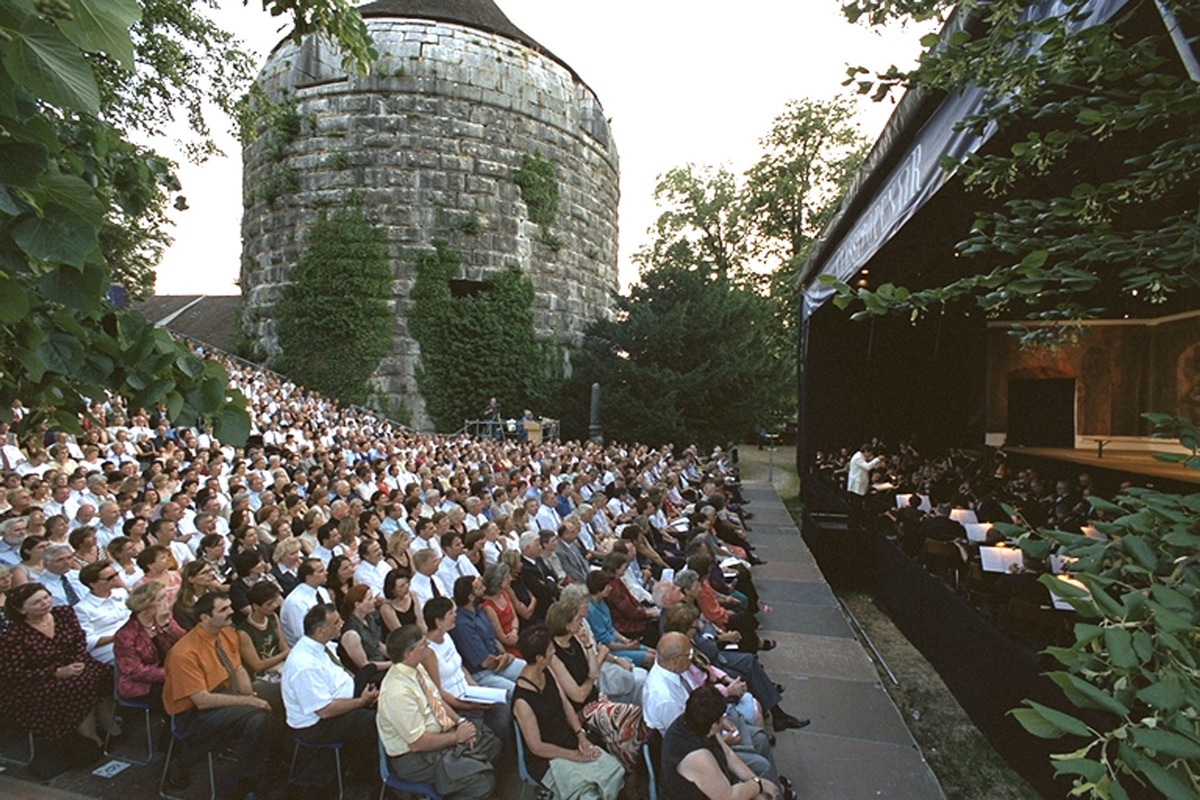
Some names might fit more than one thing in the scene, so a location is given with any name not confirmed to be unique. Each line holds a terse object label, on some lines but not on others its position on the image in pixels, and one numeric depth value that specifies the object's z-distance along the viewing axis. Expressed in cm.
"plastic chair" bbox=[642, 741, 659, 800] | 391
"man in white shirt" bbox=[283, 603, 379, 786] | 406
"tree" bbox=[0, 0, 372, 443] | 138
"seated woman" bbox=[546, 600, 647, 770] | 421
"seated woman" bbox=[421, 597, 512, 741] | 452
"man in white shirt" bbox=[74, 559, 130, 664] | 492
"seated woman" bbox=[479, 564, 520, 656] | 564
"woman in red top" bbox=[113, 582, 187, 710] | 443
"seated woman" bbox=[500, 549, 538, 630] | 627
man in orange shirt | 402
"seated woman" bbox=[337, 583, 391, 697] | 452
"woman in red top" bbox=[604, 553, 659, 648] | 660
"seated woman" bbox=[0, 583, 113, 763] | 418
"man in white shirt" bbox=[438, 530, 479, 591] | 659
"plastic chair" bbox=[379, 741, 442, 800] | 387
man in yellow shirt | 389
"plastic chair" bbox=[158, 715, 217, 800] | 403
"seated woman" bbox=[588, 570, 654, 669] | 602
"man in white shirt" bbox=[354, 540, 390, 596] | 607
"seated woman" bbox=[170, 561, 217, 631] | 479
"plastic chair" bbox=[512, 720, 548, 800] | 398
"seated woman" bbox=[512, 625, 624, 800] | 382
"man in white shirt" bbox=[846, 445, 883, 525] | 1304
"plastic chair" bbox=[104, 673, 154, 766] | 449
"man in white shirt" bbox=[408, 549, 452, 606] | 589
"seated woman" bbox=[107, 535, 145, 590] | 564
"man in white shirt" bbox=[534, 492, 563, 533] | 985
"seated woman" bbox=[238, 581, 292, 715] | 464
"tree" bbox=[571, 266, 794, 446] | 2355
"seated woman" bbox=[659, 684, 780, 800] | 345
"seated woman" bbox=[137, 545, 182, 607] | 527
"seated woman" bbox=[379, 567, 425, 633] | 513
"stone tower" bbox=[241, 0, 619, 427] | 2527
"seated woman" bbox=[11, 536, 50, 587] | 519
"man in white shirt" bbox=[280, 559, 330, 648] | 509
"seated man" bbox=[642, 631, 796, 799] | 409
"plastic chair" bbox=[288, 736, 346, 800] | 405
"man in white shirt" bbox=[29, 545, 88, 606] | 516
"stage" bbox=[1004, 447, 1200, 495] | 1054
